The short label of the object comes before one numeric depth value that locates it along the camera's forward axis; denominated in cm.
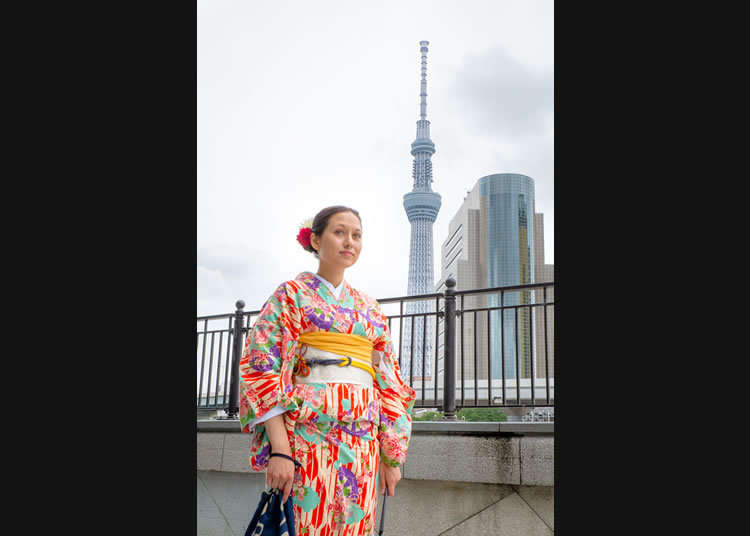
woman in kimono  200
